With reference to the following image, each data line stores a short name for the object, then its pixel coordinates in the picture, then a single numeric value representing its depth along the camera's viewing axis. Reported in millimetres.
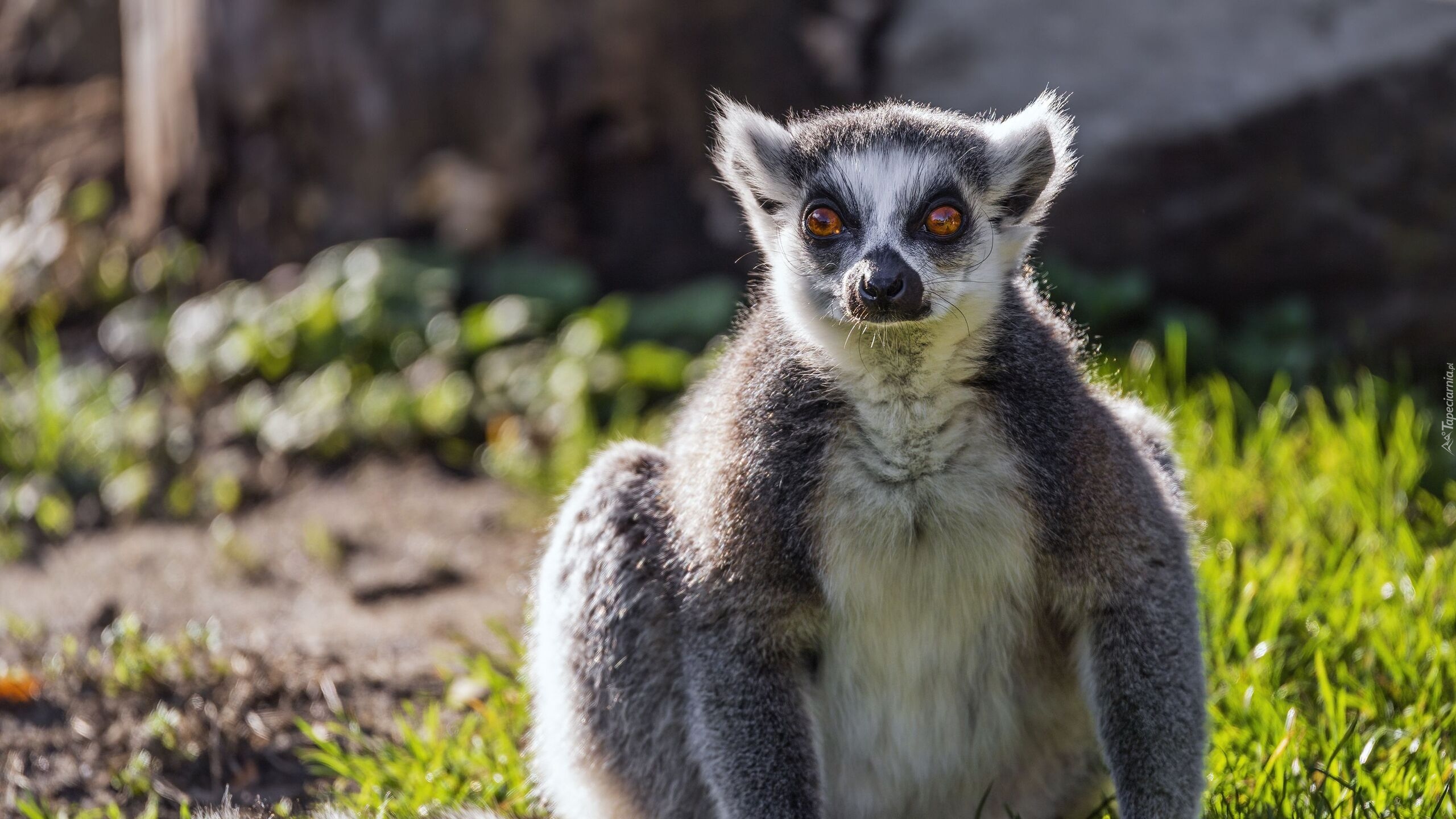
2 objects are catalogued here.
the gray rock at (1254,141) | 13305
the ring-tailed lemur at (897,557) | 6555
